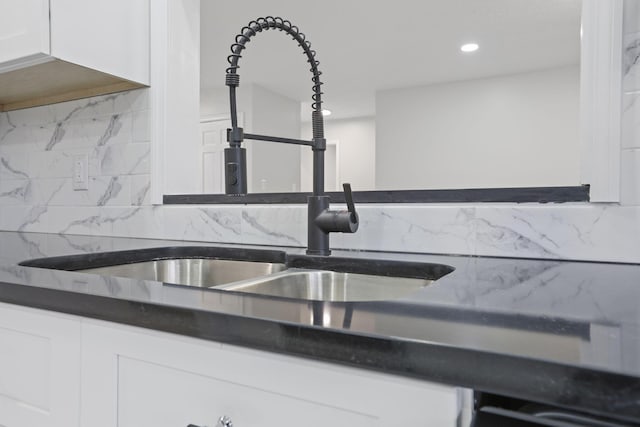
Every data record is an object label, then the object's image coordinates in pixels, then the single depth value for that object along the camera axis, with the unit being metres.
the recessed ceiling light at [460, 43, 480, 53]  4.17
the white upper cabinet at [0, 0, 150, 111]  1.23
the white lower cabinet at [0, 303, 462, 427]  0.40
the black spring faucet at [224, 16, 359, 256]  0.91
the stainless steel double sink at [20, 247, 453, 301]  0.92
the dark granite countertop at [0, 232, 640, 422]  0.33
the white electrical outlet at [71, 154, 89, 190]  1.62
